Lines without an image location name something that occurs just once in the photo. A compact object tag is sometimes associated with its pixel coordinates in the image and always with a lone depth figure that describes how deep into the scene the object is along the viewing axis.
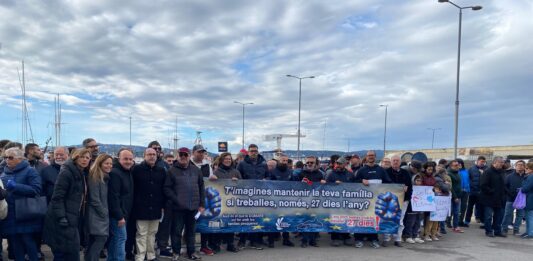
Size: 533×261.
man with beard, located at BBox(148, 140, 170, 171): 7.34
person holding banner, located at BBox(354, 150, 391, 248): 8.55
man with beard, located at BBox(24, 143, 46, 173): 6.72
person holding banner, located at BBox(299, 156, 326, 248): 8.31
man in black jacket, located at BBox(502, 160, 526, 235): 10.30
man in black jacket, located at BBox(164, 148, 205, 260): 6.90
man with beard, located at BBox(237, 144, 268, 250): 8.60
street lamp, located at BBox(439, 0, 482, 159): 17.45
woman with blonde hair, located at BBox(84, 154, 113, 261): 5.38
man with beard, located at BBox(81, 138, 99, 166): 6.93
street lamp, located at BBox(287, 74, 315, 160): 39.34
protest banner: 7.84
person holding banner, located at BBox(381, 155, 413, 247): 8.70
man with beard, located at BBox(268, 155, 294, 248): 8.90
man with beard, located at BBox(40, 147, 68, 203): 6.29
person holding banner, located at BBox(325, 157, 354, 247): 8.56
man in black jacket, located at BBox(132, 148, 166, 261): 6.62
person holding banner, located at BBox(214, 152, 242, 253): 7.84
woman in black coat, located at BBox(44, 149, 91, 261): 5.08
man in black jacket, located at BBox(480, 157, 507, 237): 9.89
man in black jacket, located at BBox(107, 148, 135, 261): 5.90
